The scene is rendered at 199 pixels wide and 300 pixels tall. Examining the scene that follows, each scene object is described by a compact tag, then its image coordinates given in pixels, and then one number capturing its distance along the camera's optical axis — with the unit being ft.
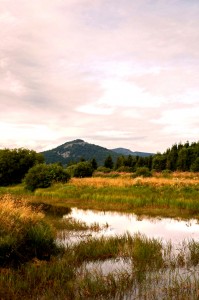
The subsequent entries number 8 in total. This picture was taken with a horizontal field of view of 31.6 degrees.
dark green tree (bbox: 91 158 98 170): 370.26
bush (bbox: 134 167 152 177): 169.31
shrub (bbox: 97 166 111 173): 272.62
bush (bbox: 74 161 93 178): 193.30
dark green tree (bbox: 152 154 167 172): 317.42
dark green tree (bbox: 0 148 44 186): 196.85
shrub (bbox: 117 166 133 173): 297.08
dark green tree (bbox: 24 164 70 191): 141.38
